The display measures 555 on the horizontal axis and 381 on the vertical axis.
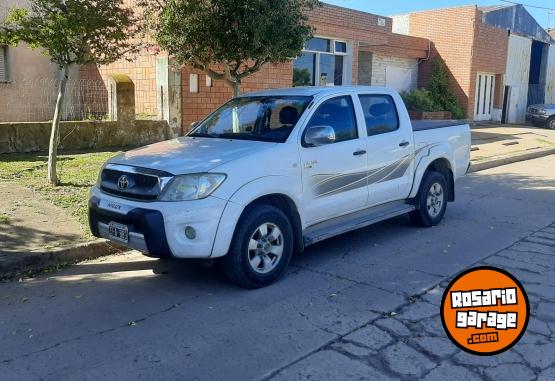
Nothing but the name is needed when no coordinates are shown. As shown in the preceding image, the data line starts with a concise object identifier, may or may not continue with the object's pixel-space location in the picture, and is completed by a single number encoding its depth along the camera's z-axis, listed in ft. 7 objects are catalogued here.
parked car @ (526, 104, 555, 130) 93.66
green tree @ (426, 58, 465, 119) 84.99
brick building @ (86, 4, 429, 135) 46.14
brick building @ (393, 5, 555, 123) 86.22
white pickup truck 15.39
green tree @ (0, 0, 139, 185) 24.67
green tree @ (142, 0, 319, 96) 26.91
